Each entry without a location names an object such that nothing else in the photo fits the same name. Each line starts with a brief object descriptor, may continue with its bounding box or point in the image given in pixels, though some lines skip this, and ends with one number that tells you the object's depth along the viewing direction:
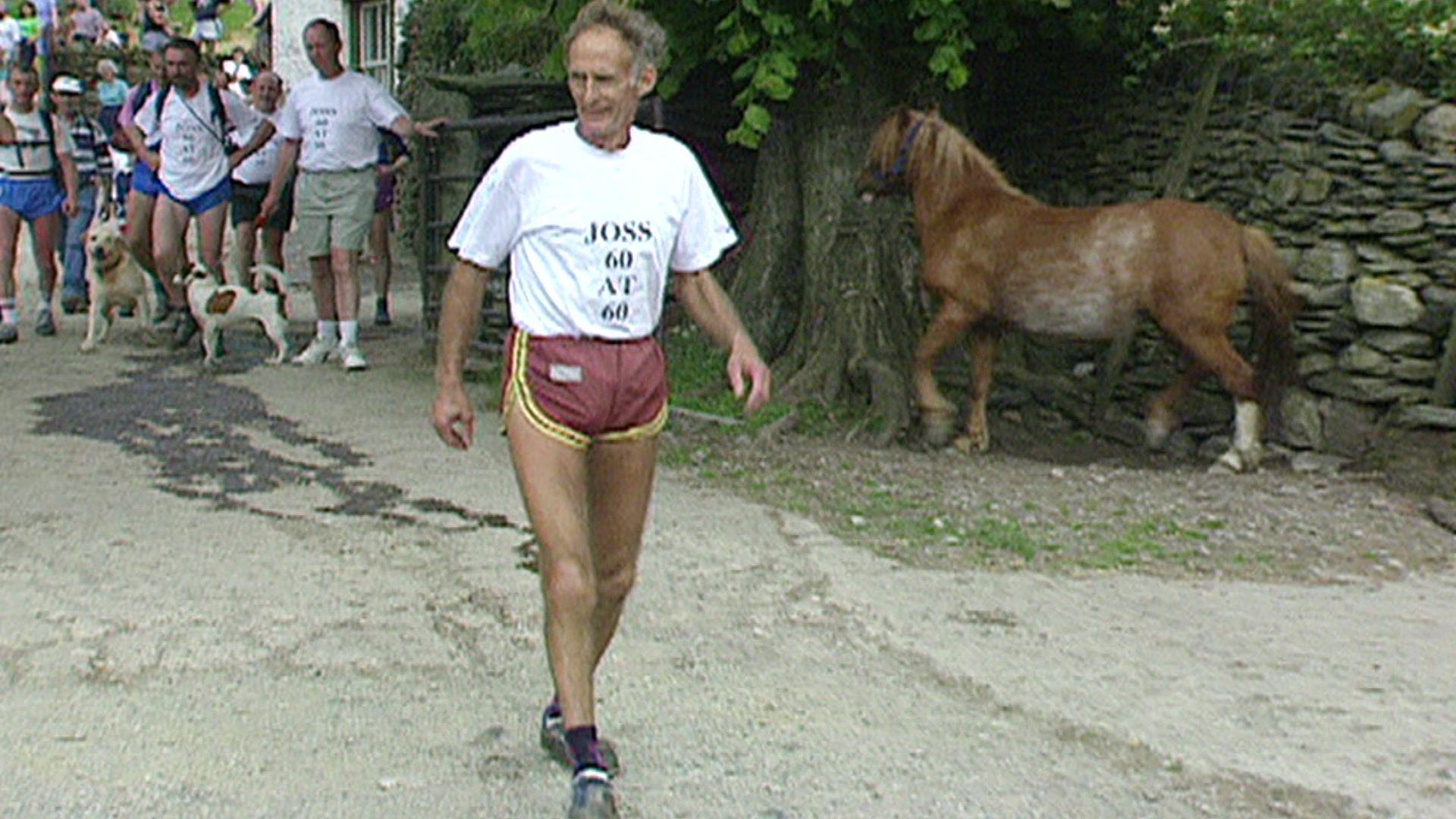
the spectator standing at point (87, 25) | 24.75
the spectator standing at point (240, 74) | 23.75
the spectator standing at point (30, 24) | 22.12
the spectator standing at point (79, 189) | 13.15
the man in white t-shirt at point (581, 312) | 4.17
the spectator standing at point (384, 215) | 12.31
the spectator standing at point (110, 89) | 17.63
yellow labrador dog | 11.59
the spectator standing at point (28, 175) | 12.14
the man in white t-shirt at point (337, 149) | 10.80
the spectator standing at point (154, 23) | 23.08
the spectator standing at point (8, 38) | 20.80
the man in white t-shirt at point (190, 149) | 11.38
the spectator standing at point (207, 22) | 26.37
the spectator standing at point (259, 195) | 12.30
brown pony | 8.84
